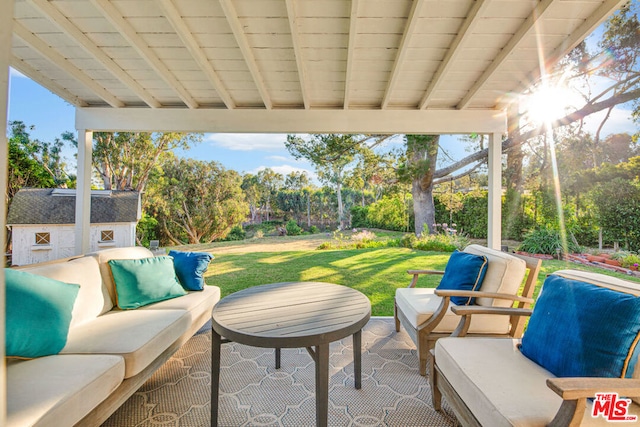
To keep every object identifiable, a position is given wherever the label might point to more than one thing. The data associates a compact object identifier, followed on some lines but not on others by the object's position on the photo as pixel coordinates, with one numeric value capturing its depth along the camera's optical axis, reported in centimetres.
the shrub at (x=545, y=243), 524
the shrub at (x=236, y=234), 877
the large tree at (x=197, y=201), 828
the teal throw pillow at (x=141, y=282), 244
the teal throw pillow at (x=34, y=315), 151
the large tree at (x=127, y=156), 727
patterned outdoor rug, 184
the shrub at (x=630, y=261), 424
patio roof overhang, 193
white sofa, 126
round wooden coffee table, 156
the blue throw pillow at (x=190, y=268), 293
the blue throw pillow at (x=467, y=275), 235
